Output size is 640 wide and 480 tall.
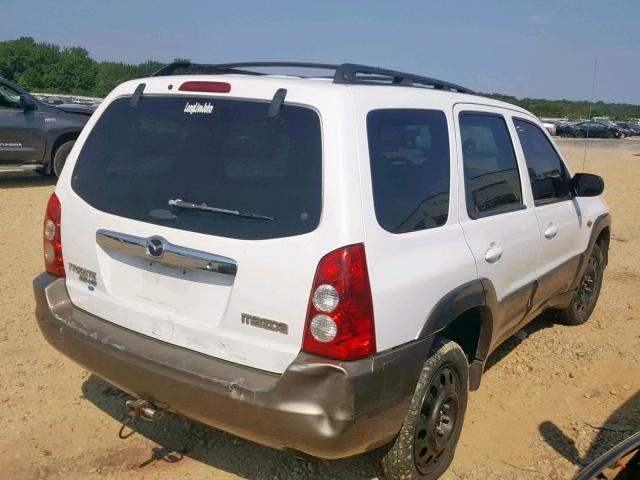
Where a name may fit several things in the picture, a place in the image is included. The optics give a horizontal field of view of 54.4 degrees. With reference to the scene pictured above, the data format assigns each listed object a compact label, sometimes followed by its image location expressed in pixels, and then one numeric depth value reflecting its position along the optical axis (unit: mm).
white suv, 2346
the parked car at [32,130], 10688
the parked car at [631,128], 55688
